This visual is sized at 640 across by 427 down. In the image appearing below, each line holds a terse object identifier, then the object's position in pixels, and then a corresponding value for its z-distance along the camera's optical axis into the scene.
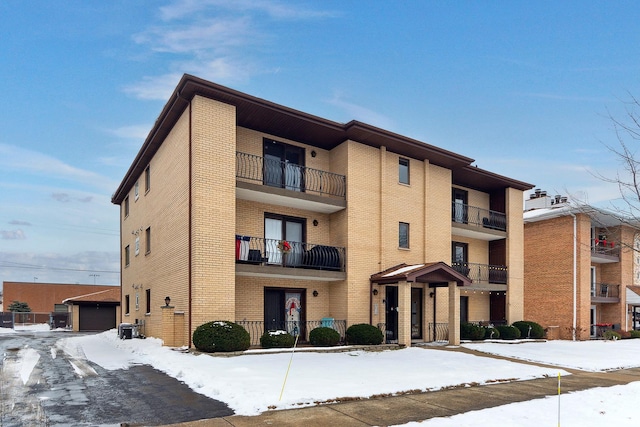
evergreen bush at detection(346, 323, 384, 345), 17.12
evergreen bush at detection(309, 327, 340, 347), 16.34
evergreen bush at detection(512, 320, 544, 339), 23.56
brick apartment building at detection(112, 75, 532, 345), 15.37
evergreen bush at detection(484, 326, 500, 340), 22.22
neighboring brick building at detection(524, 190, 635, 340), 26.86
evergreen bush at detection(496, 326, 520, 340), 22.52
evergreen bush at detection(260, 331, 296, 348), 15.24
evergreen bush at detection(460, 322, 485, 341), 21.28
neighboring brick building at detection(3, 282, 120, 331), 57.00
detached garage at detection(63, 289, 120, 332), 37.44
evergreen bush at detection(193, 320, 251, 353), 13.81
